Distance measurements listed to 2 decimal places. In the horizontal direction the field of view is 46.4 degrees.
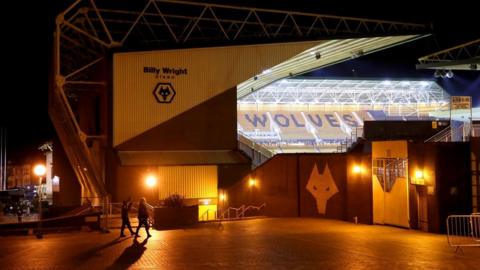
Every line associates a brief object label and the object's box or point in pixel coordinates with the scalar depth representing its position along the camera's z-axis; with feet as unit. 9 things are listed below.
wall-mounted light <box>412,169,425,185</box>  68.69
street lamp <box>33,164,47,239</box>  82.42
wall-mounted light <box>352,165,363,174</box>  80.43
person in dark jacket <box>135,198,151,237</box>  63.10
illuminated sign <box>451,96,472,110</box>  78.48
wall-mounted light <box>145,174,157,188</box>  84.64
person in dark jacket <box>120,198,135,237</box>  64.54
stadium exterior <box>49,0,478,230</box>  84.23
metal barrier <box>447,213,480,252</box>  55.75
